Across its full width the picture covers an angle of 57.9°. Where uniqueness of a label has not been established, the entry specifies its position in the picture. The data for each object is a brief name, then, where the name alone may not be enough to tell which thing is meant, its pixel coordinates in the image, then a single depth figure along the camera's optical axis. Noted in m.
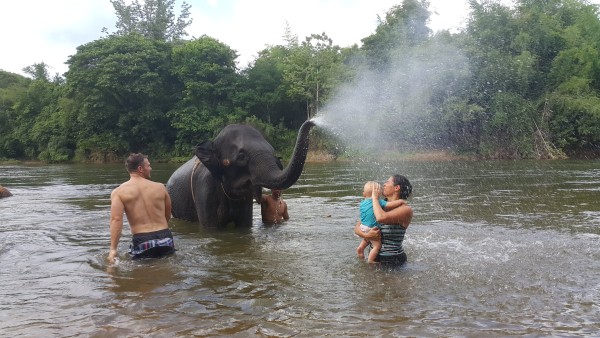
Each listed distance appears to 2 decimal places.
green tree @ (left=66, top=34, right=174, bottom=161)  45.03
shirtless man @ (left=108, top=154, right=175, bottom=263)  6.47
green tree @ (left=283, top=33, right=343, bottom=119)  42.03
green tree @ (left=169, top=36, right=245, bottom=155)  45.72
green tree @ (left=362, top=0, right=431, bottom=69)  39.06
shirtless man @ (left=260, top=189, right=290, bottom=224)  9.55
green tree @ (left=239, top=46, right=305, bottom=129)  47.81
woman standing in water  6.10
